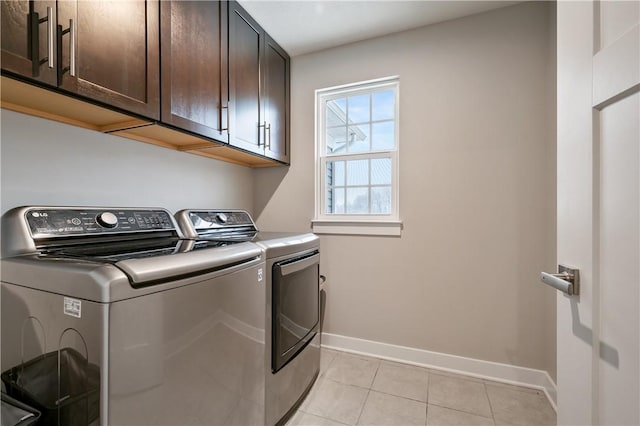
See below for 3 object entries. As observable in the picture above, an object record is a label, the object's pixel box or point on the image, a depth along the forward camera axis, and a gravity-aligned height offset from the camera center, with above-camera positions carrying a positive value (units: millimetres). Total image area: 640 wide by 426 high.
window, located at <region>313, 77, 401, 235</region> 2244 +459
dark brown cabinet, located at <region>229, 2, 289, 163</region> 1787 +919
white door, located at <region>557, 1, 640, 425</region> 520 +3
